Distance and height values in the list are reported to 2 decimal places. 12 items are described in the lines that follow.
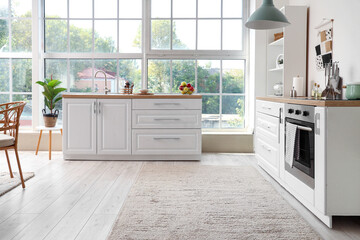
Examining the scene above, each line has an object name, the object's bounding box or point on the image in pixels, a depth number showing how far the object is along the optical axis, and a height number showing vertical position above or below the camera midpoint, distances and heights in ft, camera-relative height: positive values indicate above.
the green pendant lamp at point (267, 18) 11.55 +2.82
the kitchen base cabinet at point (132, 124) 15.24 -0.63
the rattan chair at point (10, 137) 10.19 -0.78
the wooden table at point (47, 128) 15.86 -0.84
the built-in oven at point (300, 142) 8.63 -0.82
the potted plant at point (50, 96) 16.44 +0.54
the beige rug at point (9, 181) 10.60 -2.20
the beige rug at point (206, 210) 7.47 -2.38
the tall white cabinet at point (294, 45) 14.42 +2.45
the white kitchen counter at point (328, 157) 7.79 -1.05
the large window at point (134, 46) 17.78 +2.94
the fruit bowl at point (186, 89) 15.87 +0.83
